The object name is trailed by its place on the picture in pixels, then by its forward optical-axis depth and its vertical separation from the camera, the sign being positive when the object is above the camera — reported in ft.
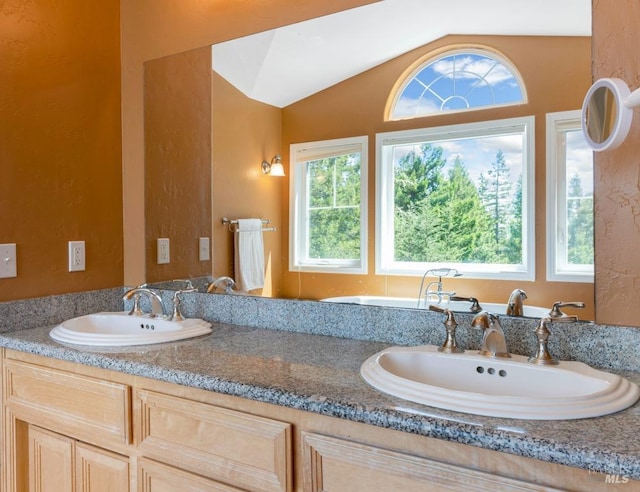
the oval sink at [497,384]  2.74 -1.01
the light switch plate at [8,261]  5.22 -0.19
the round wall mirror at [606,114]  3.38 +0.94
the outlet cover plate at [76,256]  5.95 -0.17
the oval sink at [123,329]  4.64 -0.97
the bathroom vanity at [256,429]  2.54 -1.29
